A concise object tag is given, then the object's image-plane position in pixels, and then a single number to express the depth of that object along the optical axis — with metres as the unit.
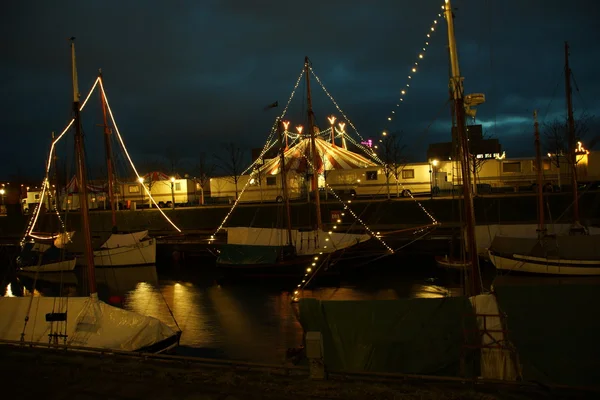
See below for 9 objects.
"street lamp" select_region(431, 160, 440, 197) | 46.91
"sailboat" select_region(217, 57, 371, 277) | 28.77
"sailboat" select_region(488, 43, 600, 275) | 23.75
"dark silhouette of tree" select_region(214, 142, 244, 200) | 51.75
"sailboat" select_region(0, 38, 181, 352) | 12.82
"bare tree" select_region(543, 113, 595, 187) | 45.66
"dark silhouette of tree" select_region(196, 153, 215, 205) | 55.30
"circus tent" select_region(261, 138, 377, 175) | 51.16
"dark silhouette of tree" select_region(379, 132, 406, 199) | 45.72
